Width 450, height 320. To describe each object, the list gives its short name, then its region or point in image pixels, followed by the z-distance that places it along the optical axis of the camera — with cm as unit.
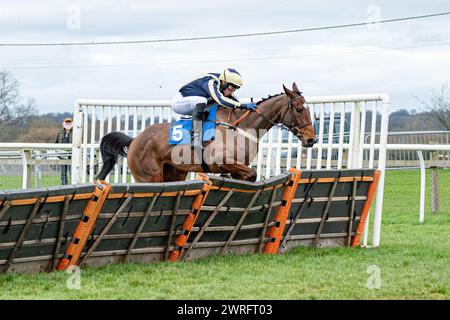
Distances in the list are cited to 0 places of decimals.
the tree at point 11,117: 3378
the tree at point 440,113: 2891
